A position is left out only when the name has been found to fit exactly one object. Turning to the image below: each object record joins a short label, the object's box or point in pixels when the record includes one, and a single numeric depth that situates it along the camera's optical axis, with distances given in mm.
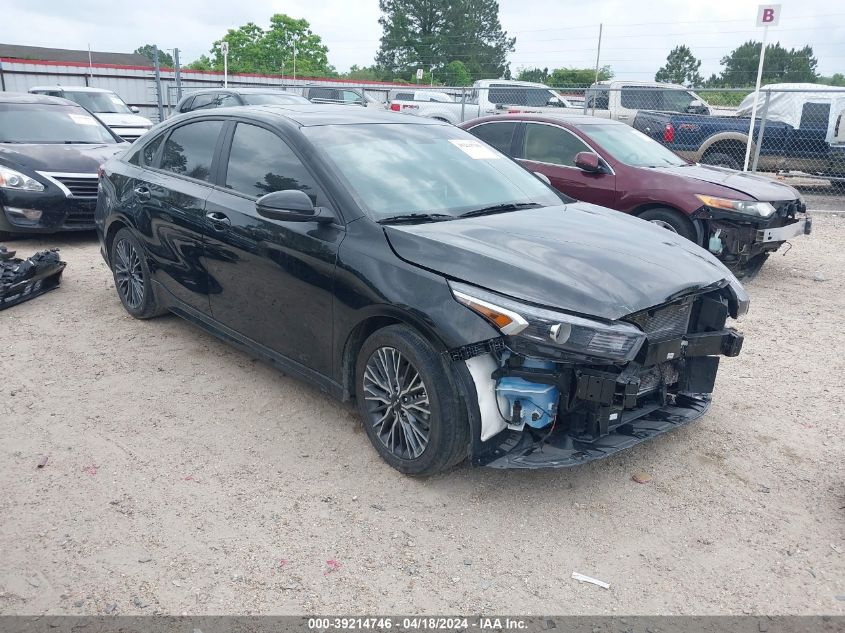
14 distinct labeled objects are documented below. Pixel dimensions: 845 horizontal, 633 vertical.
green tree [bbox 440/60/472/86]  60062
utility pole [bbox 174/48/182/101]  19269
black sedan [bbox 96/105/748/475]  3225
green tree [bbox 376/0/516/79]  65875
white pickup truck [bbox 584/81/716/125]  16172
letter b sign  11703
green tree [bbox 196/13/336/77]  68750
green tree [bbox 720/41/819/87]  53469
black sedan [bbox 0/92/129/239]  7938
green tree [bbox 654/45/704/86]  69188
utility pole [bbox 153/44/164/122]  19141
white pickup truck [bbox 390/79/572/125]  17891
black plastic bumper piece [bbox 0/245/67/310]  6242
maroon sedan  7164
